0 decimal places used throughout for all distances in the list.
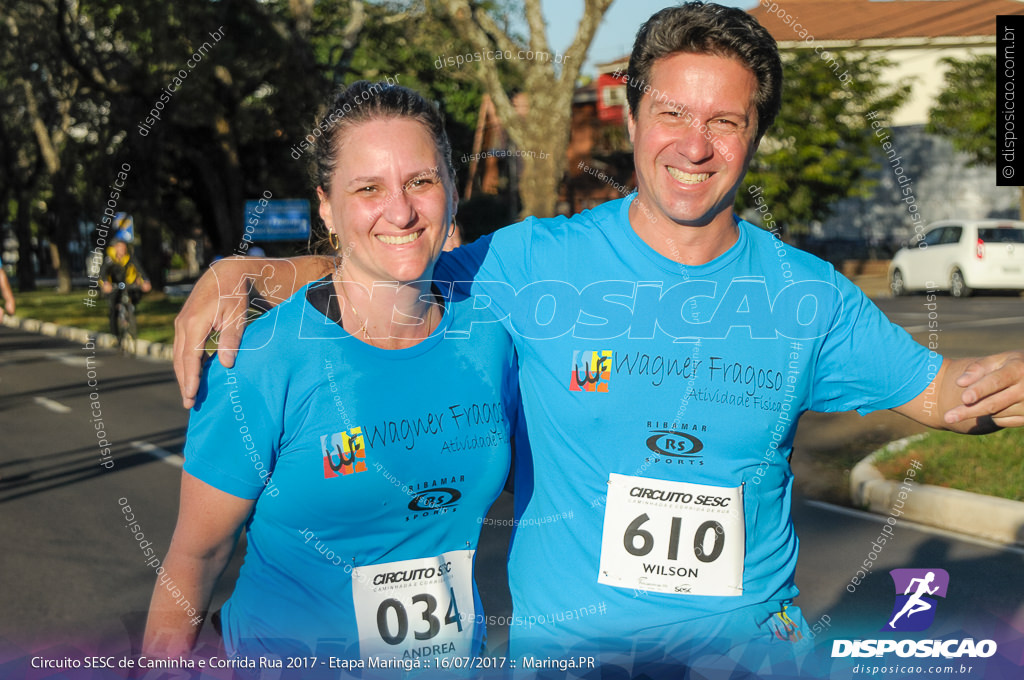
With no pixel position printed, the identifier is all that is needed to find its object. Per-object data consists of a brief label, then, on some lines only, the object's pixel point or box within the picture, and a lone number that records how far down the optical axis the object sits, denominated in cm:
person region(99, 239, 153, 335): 1436
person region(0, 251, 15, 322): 1058
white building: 2795
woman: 208
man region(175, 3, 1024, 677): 232
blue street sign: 1282
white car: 1984
